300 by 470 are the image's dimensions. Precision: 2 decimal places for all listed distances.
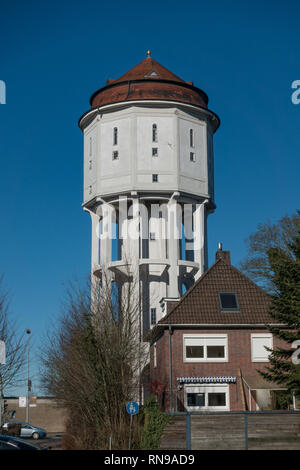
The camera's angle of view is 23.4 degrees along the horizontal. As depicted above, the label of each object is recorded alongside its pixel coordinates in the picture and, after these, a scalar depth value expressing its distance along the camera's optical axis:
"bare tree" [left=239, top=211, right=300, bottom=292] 45.14
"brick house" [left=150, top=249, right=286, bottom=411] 34.16
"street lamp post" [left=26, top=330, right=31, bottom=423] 53.02
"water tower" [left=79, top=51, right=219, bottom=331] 43.34
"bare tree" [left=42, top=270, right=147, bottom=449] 26.89
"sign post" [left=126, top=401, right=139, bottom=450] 23.69
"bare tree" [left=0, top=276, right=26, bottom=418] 35.56
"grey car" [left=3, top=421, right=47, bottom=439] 46.72
